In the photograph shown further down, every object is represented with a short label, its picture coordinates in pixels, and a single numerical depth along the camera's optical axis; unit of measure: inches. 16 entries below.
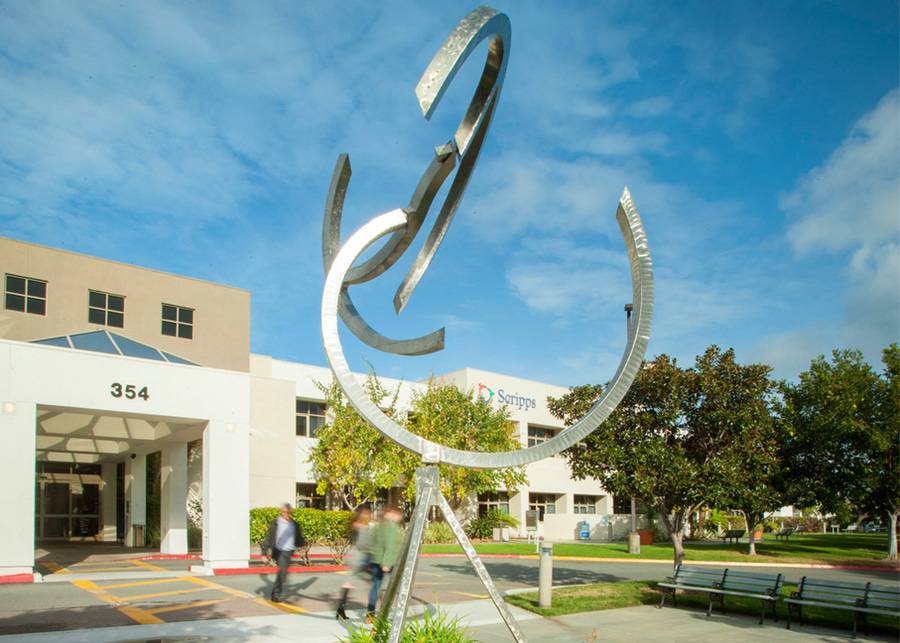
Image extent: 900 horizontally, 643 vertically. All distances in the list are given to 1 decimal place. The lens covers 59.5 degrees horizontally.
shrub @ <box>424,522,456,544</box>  1323.8
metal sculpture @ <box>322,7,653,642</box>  305.9
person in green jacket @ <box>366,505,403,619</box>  440.5
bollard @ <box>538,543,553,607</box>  528.7
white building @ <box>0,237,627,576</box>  658.2
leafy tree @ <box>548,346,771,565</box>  611.8
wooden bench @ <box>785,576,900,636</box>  453.7
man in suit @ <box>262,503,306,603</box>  524.4
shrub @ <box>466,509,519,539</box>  1507.1
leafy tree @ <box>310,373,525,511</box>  1208.2
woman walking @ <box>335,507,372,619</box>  446.6
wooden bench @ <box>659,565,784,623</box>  514.9
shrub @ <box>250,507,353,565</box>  873.5
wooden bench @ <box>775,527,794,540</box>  1947.7
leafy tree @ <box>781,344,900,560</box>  1171.3
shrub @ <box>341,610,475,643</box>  312.5
